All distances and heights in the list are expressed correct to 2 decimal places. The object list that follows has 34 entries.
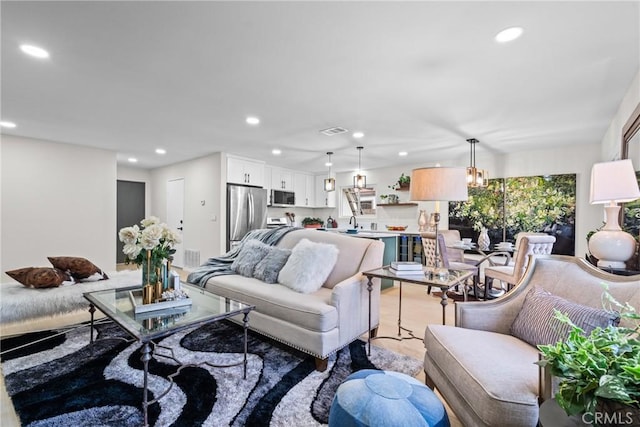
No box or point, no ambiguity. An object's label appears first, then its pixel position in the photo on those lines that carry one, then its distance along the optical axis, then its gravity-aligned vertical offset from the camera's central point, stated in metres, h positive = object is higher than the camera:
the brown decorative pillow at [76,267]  3.10 -0.63
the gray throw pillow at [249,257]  3.17 -0.54
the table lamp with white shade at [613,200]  2.06 +0.08
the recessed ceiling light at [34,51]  2.10 +1.16
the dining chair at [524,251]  3.29 -0.47
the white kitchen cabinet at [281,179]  6.89 +0.73
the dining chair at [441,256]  3.86 -0.65
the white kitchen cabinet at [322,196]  7.93 +0.37
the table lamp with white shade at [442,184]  2.22 +0.20
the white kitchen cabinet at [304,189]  7.49 +0.55
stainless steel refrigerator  5.52 -0.04
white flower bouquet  2.02 -0.23
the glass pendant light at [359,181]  5.20 +0.51
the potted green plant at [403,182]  6.36 +0.61
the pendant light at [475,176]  4.31 +0.52
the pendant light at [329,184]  5.56 +0.49
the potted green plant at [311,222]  7.45 -0.33
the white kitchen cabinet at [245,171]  5.61 +0.76
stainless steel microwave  6.88 +0.29
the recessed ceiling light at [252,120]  3.60 +1.12
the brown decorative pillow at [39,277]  2.83 -0.68
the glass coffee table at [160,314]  1.63 -0.70
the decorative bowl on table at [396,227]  6.67 -0.40
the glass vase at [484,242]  4.20 -0.45
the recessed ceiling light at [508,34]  1.87 +1.15
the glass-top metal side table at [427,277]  2.03 -0.51
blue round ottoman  1.14 -0.80
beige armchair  1.15 -0.71
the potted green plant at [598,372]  0.68 -0.40
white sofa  2.16 -0.77
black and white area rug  1.64 -1.17
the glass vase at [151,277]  2.07 -0.49
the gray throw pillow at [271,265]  2.91 -0.57
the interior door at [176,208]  6.41 +0.02
